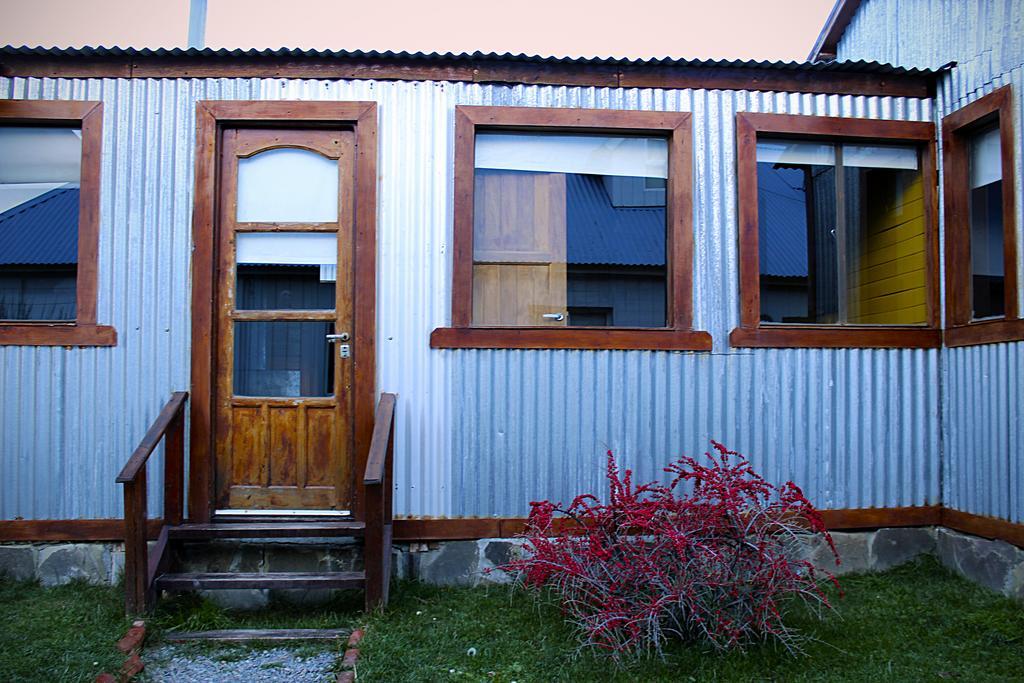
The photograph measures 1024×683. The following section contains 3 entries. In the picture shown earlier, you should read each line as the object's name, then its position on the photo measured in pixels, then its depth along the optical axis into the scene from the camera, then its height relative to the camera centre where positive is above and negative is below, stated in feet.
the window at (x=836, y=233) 18.37 +3.16
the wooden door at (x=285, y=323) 17.39 +0.93
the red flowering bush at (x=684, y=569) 13.20 -3.39
